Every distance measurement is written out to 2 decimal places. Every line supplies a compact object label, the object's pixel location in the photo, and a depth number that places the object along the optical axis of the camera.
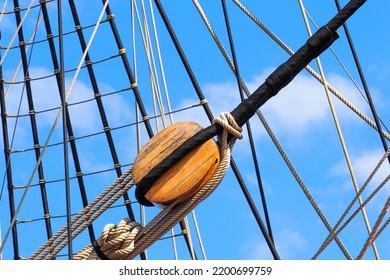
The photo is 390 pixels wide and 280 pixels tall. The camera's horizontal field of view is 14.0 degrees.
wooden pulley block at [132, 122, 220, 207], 6.20
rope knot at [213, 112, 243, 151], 6.19
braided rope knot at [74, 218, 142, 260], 6.38
